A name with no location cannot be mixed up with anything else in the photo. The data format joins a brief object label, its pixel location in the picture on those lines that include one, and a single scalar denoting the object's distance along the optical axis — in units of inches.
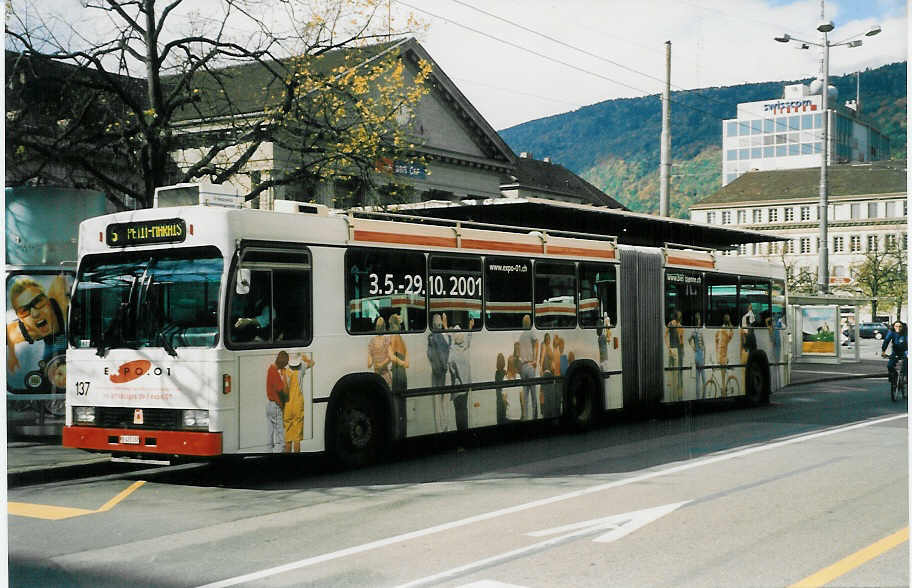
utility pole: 1099.3
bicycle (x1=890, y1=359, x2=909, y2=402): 919.7
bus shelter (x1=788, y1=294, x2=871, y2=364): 1492.4
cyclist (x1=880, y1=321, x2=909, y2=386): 913.5
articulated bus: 435.5
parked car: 1746.9
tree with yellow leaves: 691.4
